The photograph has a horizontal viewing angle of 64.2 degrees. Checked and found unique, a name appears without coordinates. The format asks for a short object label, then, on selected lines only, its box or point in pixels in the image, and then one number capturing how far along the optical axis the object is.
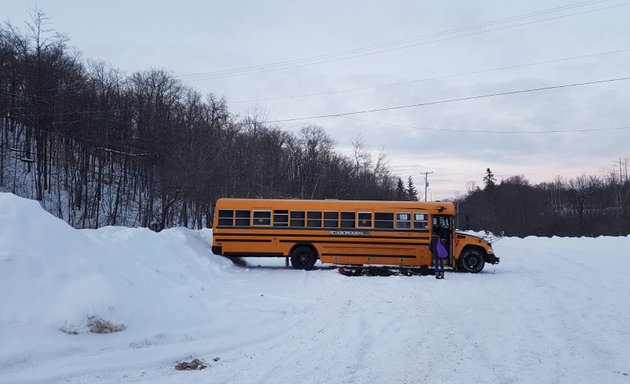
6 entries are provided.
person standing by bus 18.36
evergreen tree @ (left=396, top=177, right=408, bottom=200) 125.10
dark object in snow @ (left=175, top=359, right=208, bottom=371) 6.43
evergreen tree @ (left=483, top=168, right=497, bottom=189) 143.19
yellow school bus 20.28
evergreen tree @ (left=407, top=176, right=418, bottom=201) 141.15
